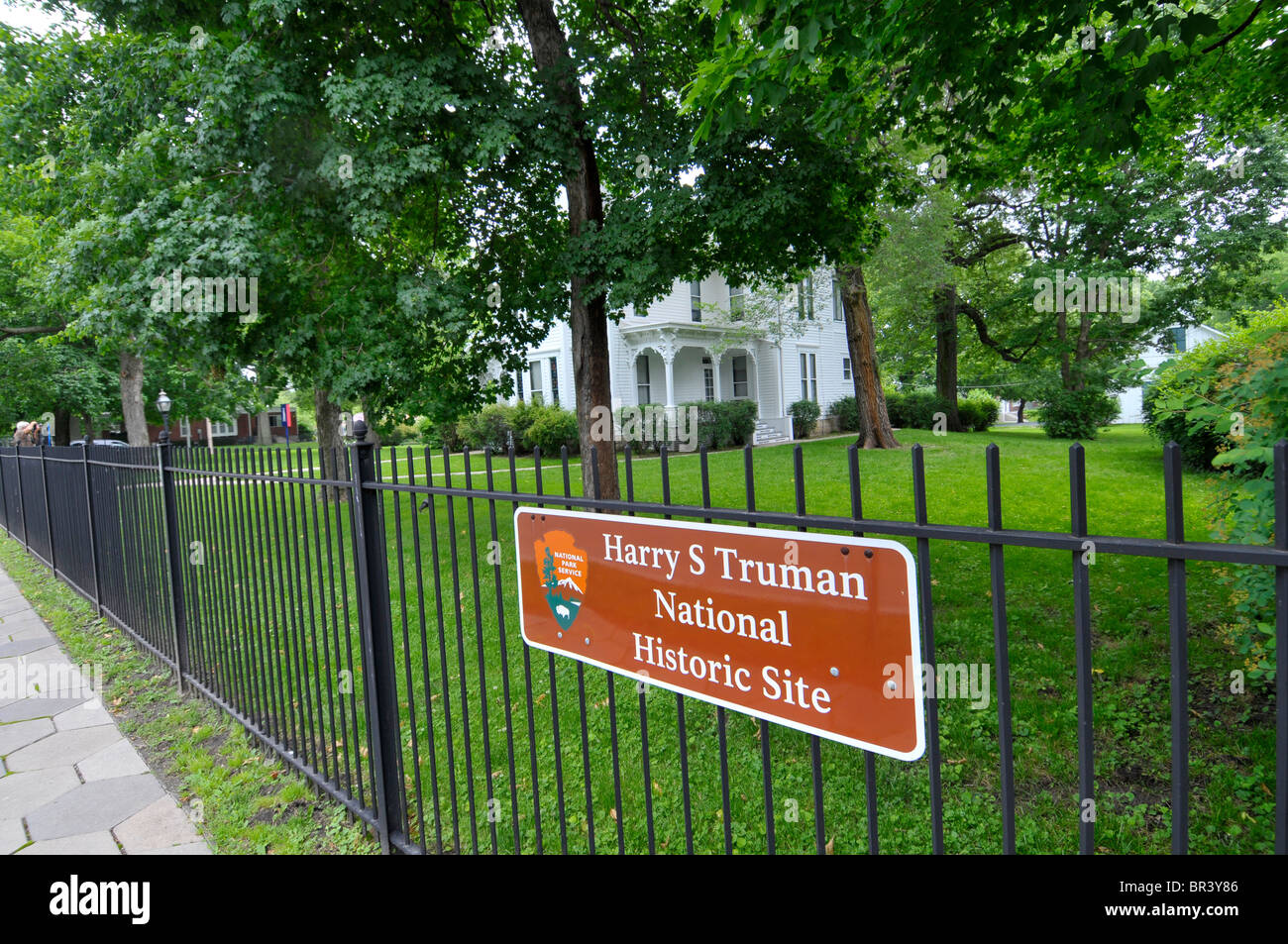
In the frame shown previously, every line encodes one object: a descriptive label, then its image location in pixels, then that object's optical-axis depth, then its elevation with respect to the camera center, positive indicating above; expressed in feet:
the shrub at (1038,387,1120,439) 73.92 -0.90
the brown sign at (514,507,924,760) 5.57 -1.75
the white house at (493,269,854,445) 83.51 +7.95
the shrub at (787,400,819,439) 91.86 +0.14
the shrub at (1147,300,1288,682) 10.23 -0.47
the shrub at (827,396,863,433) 97.26 +0.39
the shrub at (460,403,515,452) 80.48 +0.87
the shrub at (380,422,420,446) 101.43 +0.63
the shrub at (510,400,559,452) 78.74 +1.68
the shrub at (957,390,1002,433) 96.27 -0.57
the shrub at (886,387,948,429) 89.56 +0.50
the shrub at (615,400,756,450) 71.10 -0.07
